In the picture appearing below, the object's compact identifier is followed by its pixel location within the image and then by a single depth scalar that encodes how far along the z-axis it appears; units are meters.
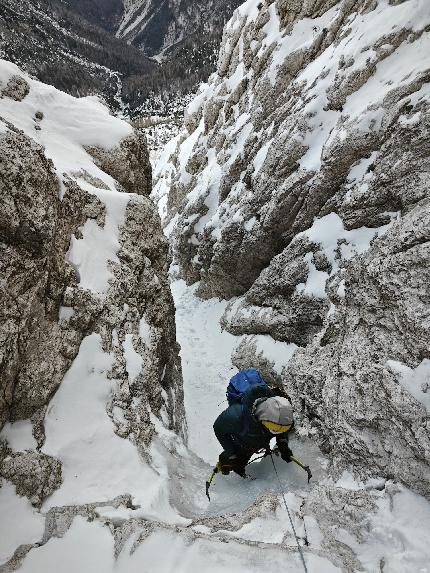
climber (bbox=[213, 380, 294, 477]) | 6.05
